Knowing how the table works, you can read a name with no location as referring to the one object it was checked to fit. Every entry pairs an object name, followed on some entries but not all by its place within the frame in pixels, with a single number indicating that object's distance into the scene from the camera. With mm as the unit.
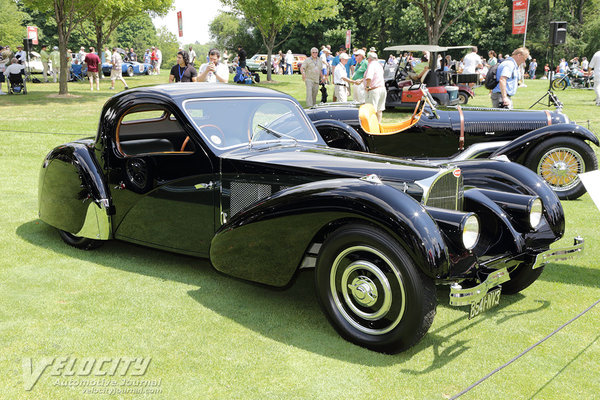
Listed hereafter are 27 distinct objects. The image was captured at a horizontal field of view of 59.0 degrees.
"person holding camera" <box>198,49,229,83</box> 10100
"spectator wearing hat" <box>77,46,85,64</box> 31500
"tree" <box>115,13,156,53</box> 84188
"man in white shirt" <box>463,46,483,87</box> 22391
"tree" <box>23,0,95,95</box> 18439
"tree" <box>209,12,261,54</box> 58125
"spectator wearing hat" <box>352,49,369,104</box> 14037
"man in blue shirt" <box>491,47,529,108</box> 9953
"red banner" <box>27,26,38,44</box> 31409
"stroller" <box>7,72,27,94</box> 20844
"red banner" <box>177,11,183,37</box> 32037
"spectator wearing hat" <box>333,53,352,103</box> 14812
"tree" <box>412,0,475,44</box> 22016
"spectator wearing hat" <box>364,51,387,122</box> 11109
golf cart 14250
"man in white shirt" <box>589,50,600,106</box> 17812
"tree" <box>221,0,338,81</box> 25531
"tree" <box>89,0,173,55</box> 24914
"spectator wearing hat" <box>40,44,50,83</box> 24705
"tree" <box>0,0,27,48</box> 52125
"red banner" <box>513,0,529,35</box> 26891
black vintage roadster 7684
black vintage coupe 3200
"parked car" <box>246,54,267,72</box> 40972
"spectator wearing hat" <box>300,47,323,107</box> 15828
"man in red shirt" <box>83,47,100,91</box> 21797
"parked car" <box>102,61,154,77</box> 31672
